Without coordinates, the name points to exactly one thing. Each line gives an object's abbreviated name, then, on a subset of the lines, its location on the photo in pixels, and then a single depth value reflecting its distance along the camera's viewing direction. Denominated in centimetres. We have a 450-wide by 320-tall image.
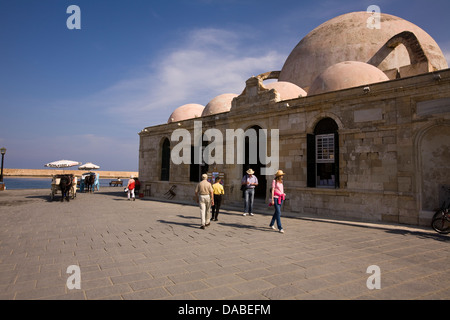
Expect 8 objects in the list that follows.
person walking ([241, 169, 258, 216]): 1048
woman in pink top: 763
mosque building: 831
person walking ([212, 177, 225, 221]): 949
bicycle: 723
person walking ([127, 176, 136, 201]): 1625
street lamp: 2241
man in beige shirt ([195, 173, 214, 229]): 796
